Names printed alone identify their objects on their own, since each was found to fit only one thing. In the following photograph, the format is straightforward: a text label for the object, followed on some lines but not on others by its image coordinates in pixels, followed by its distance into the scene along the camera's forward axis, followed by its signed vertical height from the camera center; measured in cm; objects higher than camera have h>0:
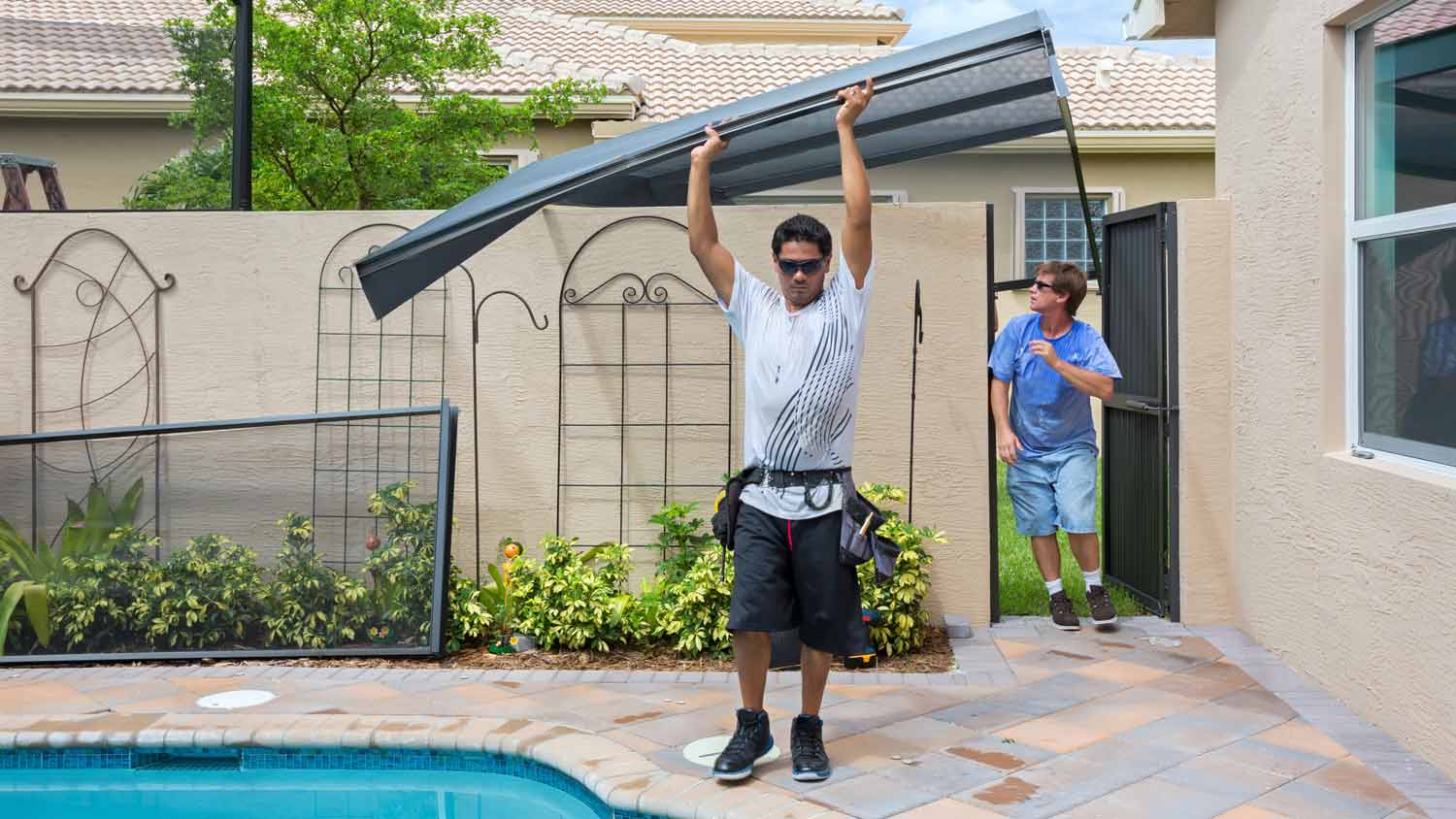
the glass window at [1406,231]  394 +66
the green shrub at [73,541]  571 -46
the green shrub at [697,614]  545 -74
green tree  955 +248
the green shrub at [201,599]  561 -70
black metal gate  602 +14
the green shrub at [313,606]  562 -73
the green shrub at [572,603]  559 -71
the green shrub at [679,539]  588 -46
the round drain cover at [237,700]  491 -99
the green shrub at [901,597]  545 -65
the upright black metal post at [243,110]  677 +170
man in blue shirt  582 +5
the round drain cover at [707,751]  412 -100
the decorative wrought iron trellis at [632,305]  611 +61
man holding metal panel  390 -4
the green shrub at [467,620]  572 -80
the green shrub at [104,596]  561 -69
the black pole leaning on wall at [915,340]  593 +44
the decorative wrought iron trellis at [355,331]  619 +49
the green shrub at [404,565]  562 -55
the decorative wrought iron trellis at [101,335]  631 +47
